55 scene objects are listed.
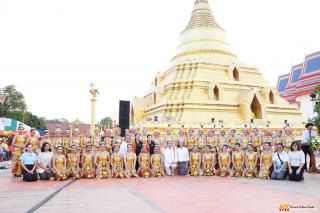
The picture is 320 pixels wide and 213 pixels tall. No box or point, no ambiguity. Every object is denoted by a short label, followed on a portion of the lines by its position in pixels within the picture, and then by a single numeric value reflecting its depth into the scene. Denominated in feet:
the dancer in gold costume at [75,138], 29.05
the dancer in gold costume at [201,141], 30.57
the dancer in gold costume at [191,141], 30.85
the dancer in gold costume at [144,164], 27.49
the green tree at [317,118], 36.90
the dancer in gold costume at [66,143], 28.77
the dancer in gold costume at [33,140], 28.12
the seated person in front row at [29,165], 24.27
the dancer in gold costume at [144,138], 30.19
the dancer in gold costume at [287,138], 28.32
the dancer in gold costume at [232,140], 30.40
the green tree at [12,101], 122.89
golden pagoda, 63.88
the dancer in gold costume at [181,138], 30.63
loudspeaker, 48.65
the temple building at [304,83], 93.60
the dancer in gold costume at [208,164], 28.91
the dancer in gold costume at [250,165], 26.97
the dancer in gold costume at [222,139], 30.86
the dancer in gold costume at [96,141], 29.56
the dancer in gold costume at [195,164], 28.98
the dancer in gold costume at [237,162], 27.79
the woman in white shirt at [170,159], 29.38
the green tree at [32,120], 121.00
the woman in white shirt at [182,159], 29.31
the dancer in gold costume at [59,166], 25.15
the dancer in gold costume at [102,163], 26.61
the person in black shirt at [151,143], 29.78
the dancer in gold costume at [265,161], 26.00
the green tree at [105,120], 219.64
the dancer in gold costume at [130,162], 27.30
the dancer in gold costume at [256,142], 30.17
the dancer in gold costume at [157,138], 32.57
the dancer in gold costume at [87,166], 26.27
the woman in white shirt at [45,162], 25.37
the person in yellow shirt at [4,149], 47.79
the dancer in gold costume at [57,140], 28.48
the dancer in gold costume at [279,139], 28.57
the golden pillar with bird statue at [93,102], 60.46
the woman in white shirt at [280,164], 24.72
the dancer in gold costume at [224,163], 28.09
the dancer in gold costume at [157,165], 27.85
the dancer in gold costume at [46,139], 28.50
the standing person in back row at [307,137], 28.36
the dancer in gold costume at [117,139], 29.89
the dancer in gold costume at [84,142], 28.68
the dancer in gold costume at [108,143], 29.51
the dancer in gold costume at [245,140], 30.12
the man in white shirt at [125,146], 28.64
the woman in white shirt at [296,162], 23.66
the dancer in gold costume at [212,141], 30.42
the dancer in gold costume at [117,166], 26.86
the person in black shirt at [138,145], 29.74
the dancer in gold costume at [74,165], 26.33
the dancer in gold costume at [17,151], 27.97
